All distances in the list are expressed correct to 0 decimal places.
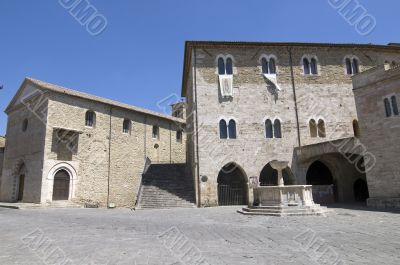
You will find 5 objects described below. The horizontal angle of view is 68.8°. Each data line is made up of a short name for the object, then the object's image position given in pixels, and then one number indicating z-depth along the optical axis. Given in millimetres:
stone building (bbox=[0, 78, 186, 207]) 20234
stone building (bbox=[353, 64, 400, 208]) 14523
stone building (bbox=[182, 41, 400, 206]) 19578
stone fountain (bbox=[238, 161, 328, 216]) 12203
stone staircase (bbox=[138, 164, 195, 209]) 18250
